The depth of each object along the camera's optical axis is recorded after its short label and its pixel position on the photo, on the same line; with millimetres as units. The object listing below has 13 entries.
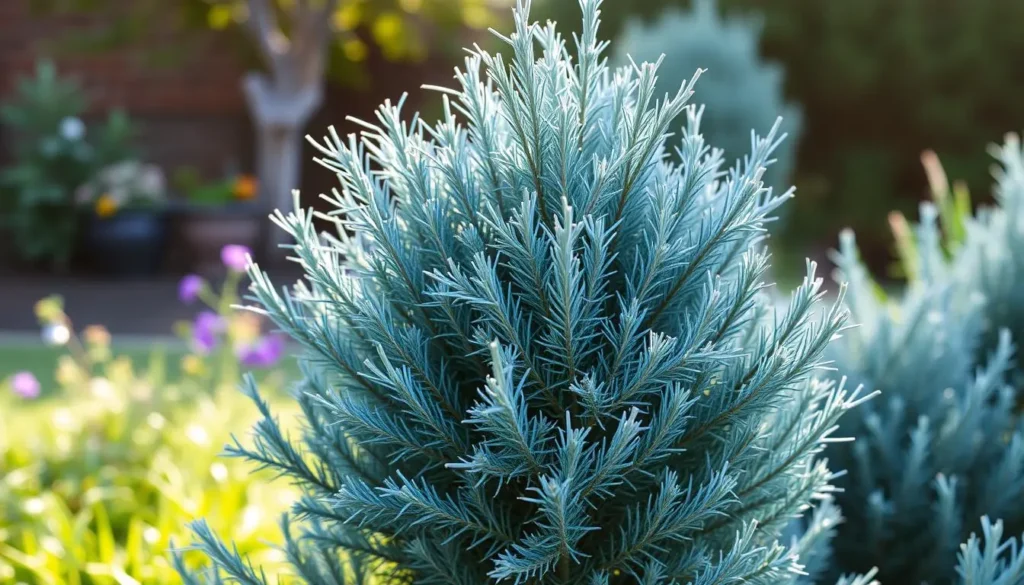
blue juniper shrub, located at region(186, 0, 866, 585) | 1306
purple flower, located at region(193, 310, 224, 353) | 4344
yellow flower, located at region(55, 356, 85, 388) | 4465
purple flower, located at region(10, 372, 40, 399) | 4218
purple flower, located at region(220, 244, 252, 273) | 4180
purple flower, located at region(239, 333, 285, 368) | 4168
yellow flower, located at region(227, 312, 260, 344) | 4500
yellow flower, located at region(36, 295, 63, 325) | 4330
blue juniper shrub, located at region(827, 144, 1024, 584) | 2270
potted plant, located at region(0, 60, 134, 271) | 13617
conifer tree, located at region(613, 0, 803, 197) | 9516
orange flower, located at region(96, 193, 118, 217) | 13719
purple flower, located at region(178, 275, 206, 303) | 4445
